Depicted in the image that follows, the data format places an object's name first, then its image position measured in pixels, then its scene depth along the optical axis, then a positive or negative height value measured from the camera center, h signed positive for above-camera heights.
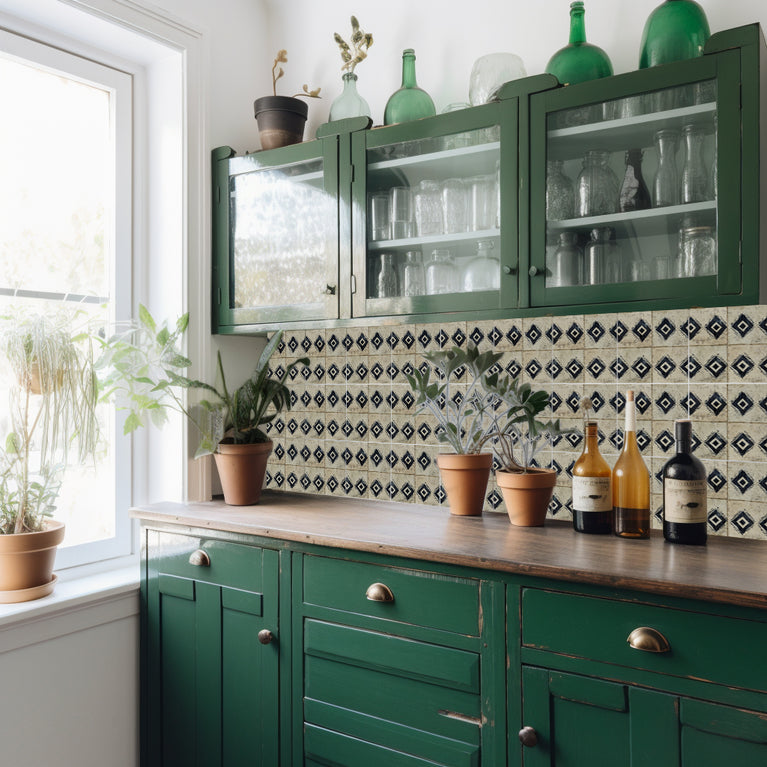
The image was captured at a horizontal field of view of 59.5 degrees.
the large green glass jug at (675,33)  1.73 +0.92
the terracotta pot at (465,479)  2.00 -0.29
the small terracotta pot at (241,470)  2.25 -0.29
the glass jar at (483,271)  1.93 +0.33
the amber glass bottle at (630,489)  1.72 -0.28
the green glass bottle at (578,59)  1.89 +0.92
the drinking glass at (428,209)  2.06 +0.55
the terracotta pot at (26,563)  1.89 -0.51
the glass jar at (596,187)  1.79 +0.53
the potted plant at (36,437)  1.93 -0.16
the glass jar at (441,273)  2.01 +0.34
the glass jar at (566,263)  1.81 +0.33
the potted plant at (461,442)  1.98 -0.17
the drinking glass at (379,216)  2.13 +0.54
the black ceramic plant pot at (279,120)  2.40 +0.96
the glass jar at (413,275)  2.07 +0.34
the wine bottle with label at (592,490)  1.79 -0.28
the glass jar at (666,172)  1.70 +0.54
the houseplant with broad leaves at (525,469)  1.87 -0.24
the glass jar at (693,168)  1.65 +0.54
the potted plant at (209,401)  2.26 -0.05
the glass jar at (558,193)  1.83 +0.52
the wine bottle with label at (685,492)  1.63 -0.26
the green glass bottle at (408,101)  2.18 +0.93
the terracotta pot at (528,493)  1.87 -0.30
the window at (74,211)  2.14 +0.59
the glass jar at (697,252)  1.62 +0.32
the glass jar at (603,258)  1.76 +0.33
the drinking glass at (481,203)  1.94 +0.53
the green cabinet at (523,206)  1.61 +0.51
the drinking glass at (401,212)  2.11 +0.54
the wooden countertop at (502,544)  1.35 -0.40
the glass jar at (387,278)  2.11 +0.34
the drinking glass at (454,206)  2.00 +0.54
